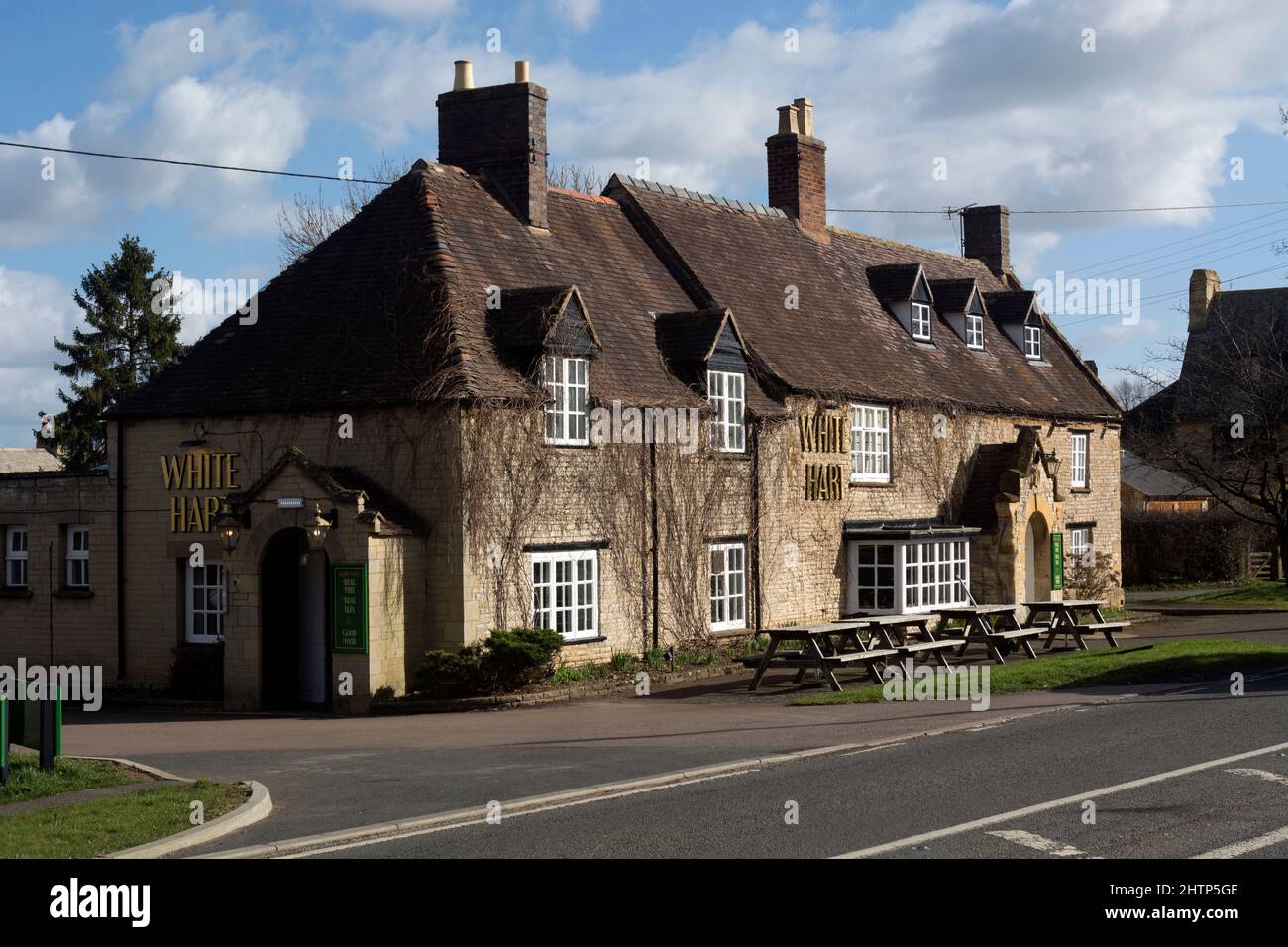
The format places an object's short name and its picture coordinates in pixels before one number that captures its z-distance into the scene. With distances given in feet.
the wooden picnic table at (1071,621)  83.51
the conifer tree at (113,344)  173.17
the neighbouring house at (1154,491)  190.19
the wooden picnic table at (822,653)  67.00
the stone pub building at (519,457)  69.10
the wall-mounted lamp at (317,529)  66.39
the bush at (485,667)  66.80
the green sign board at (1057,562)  108.37
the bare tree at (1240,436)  137.49
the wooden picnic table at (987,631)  78.07
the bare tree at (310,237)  166.40
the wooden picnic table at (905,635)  71.97
